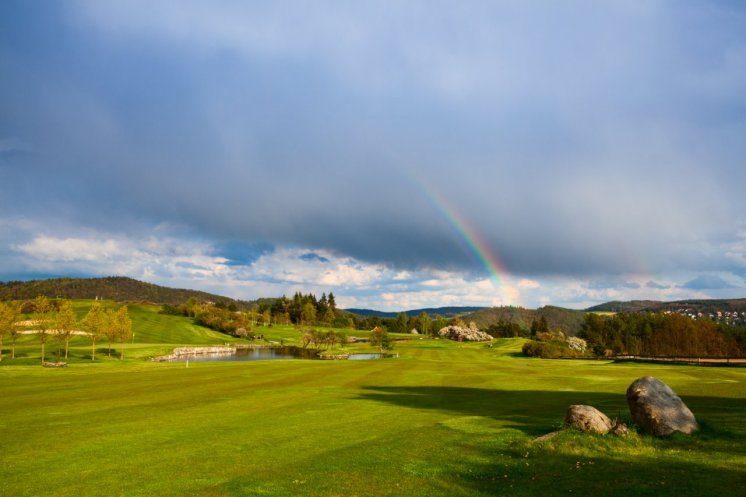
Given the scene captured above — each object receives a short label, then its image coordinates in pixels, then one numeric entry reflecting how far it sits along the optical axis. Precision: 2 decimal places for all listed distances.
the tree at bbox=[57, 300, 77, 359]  86.88
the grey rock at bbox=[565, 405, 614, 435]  20.05
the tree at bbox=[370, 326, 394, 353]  138.60
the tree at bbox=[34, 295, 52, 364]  84.25
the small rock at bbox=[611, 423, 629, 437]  19.56
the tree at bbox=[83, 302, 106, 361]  94.62
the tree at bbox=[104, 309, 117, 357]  99.27
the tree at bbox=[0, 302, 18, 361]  81.62
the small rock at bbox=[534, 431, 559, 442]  20.17
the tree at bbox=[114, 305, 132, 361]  103.38
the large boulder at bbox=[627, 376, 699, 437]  19.83
